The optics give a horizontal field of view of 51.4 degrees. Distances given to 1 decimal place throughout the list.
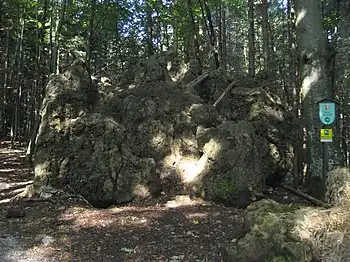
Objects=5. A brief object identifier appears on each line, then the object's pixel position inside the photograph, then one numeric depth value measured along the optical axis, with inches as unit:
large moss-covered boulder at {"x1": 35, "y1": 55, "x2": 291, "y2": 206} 280.1
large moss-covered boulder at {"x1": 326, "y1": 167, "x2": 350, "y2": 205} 162.6
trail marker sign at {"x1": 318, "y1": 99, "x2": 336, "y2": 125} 229.5
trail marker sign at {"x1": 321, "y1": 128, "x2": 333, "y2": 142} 228.2
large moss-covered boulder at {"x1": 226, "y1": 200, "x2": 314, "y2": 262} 153.3
